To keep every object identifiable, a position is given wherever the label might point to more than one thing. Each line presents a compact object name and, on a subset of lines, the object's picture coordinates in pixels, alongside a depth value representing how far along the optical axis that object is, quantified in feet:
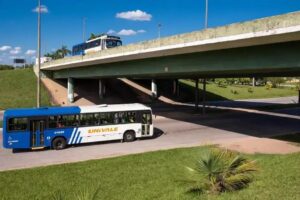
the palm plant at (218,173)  27.63
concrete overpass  39.52
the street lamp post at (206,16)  59.16
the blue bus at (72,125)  57.93
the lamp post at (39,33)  89.18
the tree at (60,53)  364.21
